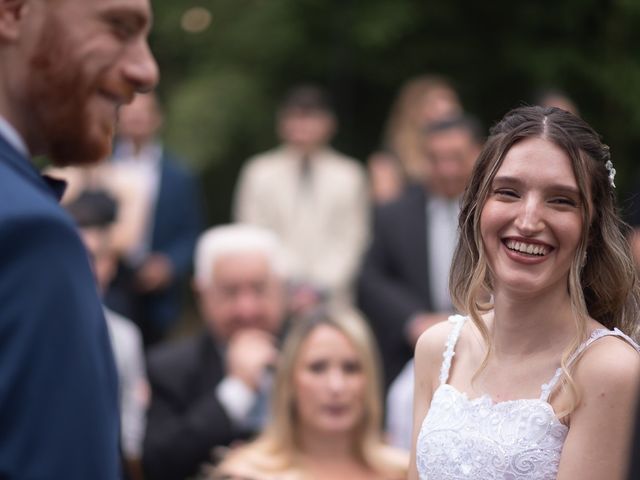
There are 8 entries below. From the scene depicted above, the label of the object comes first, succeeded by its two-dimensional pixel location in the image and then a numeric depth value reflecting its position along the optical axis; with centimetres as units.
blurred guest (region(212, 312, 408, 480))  496
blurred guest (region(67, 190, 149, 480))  624
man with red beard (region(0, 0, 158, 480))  189
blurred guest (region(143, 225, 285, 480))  554
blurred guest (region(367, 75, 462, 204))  848
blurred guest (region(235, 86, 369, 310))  861
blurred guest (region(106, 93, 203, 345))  819
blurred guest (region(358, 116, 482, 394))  709
